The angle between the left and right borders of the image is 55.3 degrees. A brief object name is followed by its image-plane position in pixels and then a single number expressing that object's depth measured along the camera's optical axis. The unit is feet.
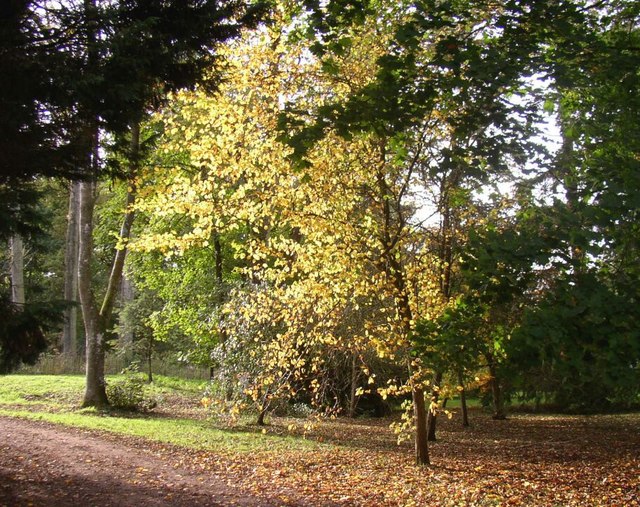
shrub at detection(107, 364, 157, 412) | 51.19
